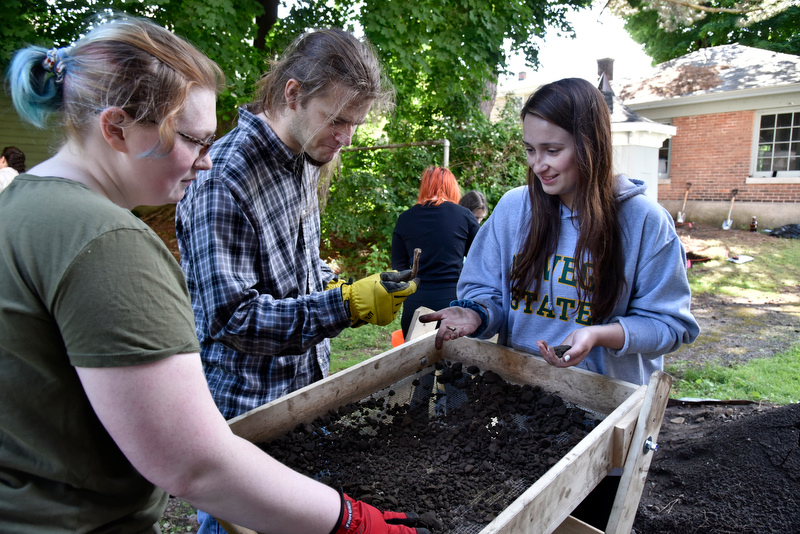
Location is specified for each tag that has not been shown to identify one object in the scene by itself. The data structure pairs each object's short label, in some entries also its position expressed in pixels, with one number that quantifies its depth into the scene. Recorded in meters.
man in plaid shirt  1.58
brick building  12.70
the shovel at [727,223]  12.88
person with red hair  4.14
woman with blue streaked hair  0.78
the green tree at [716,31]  16.84
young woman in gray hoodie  1.80
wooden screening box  1.31
